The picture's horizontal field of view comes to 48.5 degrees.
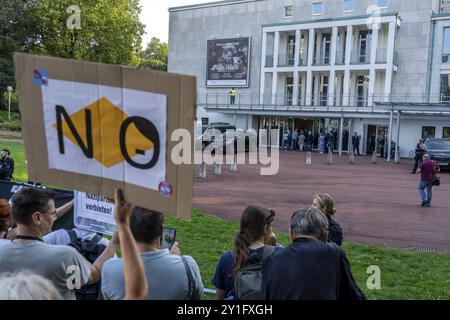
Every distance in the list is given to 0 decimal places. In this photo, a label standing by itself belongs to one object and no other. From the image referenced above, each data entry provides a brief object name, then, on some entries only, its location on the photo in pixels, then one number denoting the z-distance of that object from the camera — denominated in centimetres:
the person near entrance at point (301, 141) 4468
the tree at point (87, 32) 4712
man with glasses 314
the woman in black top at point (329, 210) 616
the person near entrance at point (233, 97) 5195
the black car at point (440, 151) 2853
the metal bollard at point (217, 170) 2186
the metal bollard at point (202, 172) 2059
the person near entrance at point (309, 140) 4197
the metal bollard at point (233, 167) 2362
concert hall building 4234
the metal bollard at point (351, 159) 3298
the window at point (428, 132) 3978
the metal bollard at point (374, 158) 3368
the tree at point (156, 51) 8656
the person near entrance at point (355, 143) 4212
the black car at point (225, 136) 3278
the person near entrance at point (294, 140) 4594
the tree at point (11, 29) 5172
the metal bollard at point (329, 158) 3152
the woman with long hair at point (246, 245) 380
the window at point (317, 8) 4941
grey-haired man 314
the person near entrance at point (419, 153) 2756
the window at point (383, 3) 4559
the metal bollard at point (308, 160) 3085
